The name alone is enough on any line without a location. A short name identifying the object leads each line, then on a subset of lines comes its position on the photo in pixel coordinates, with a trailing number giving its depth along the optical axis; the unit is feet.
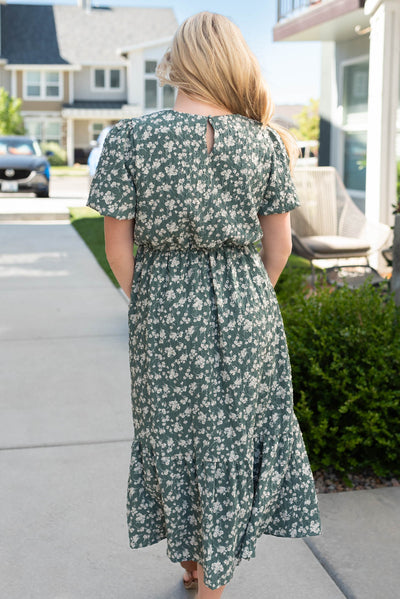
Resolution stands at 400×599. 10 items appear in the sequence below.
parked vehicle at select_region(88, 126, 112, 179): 63.67
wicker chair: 25.52
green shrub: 11.53
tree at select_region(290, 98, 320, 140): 136.67
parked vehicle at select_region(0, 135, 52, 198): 60.80
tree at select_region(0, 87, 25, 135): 124.16
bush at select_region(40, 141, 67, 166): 132.46
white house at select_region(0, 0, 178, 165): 132.57
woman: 7.40
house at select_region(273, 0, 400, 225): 27.96
